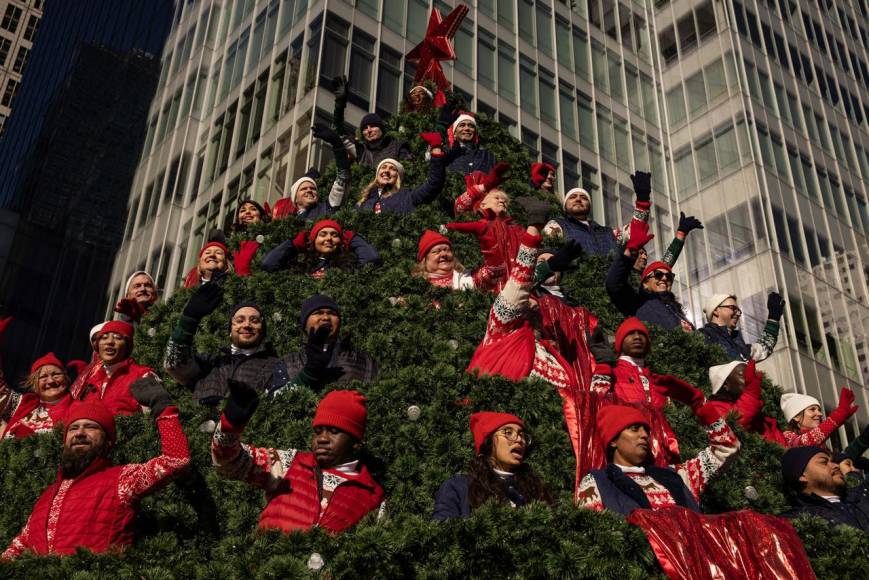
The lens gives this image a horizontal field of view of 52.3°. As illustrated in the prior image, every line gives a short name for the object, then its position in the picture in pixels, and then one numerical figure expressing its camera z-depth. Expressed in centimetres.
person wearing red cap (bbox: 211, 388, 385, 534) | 618
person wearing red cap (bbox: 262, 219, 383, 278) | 1064
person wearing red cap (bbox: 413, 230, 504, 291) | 993
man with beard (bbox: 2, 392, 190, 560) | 603
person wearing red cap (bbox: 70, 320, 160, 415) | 890
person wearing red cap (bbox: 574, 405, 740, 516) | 636
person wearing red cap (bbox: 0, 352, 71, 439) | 947
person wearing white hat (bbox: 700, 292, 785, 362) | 1235
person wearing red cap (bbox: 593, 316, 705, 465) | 762
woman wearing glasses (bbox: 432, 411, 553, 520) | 626
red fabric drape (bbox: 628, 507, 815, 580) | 539
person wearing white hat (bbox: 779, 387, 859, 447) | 1021
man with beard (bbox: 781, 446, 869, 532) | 728
